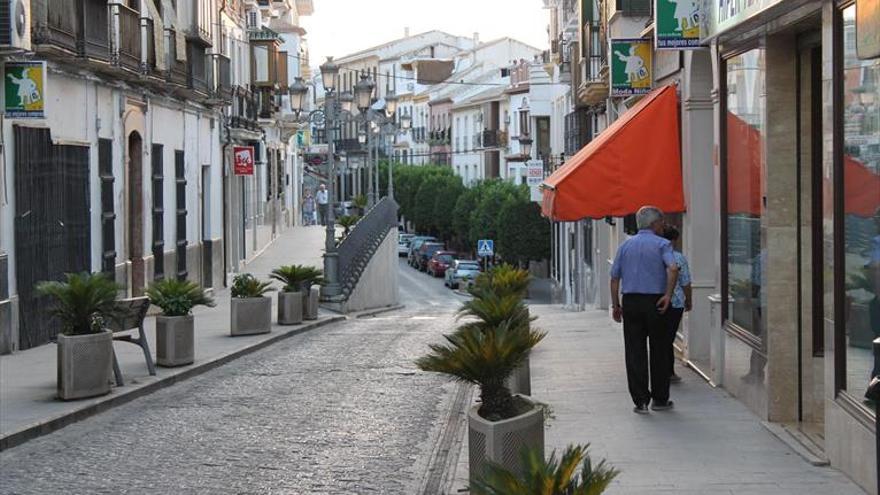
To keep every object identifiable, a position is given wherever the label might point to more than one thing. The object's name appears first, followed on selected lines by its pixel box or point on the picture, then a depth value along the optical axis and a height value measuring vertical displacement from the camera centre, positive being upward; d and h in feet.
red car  222.48 -11.04
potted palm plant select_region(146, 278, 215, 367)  54.19 -4.62
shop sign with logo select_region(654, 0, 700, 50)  44.11 +4.88
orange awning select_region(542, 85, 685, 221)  49.55 +0.54
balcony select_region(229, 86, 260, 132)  128.77 +7.71
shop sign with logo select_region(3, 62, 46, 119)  56.39 +4.06
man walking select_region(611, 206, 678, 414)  37.50 -2.78
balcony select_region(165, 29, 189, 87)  90.12 +7.99
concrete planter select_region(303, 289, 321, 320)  82.28 -6.32
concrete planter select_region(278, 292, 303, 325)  78.43 -6.20
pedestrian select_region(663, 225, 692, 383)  38.45 -2.99
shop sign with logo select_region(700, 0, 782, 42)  34.14 +4.36
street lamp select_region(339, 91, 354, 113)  113.70 +7.06
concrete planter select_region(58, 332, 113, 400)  43.52 -5.07
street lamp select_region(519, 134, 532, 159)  191.62 +5.89
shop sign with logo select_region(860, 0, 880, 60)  24.14 +2.62
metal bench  46.24 -3.90
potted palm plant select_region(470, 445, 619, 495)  18.04 -3.64
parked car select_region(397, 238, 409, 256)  269.23 -10.34
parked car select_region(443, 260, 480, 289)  194.18 -10.94
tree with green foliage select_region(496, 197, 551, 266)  205.87 -6.02
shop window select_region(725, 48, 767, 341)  37.06 -0.09
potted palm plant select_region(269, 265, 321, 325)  78.48 -5.34
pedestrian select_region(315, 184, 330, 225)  228.06 -1.51
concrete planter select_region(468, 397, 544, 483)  26.11 -4.49
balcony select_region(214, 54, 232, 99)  110.52 +9.05
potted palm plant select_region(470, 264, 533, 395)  40.96 -3.49
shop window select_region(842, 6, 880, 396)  26.25 -0.44
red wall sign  125.59 +2.78
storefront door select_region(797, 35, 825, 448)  34.53 -1.32
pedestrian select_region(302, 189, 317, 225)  231.30 -2.82
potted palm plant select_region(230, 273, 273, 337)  70.03 -5.48
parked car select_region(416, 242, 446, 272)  239.50 -10.13
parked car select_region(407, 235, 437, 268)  250.78 -9.69
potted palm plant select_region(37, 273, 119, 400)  43.60 -4.17
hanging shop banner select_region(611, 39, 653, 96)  60.90 +5.06
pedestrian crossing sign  179.93 -7.24
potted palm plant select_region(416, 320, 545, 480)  26.21 -3.83
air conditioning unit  54.08 +6.38
